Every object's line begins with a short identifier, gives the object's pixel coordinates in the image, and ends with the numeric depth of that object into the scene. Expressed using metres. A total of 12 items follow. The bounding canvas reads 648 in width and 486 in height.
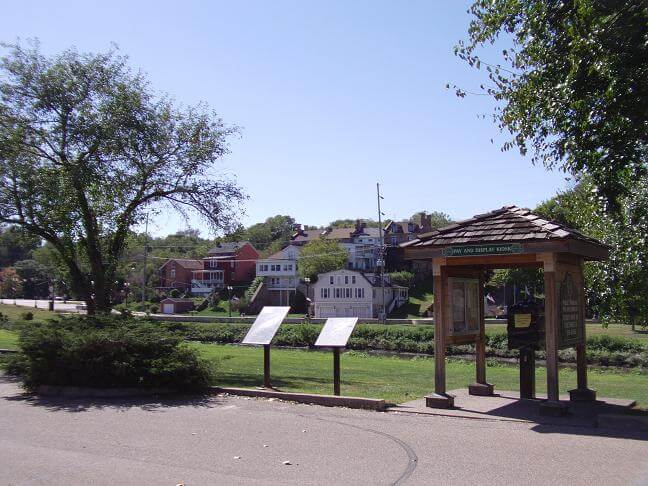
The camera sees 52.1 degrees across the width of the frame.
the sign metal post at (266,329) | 12.70
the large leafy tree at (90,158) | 16.48
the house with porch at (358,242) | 108.50
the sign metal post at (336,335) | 11.66
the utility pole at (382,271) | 64.53
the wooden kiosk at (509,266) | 10.26
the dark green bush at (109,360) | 11.95
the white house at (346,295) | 79.44
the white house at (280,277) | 94.75
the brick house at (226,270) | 107.31
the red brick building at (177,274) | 113.50
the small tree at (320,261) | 92.06
